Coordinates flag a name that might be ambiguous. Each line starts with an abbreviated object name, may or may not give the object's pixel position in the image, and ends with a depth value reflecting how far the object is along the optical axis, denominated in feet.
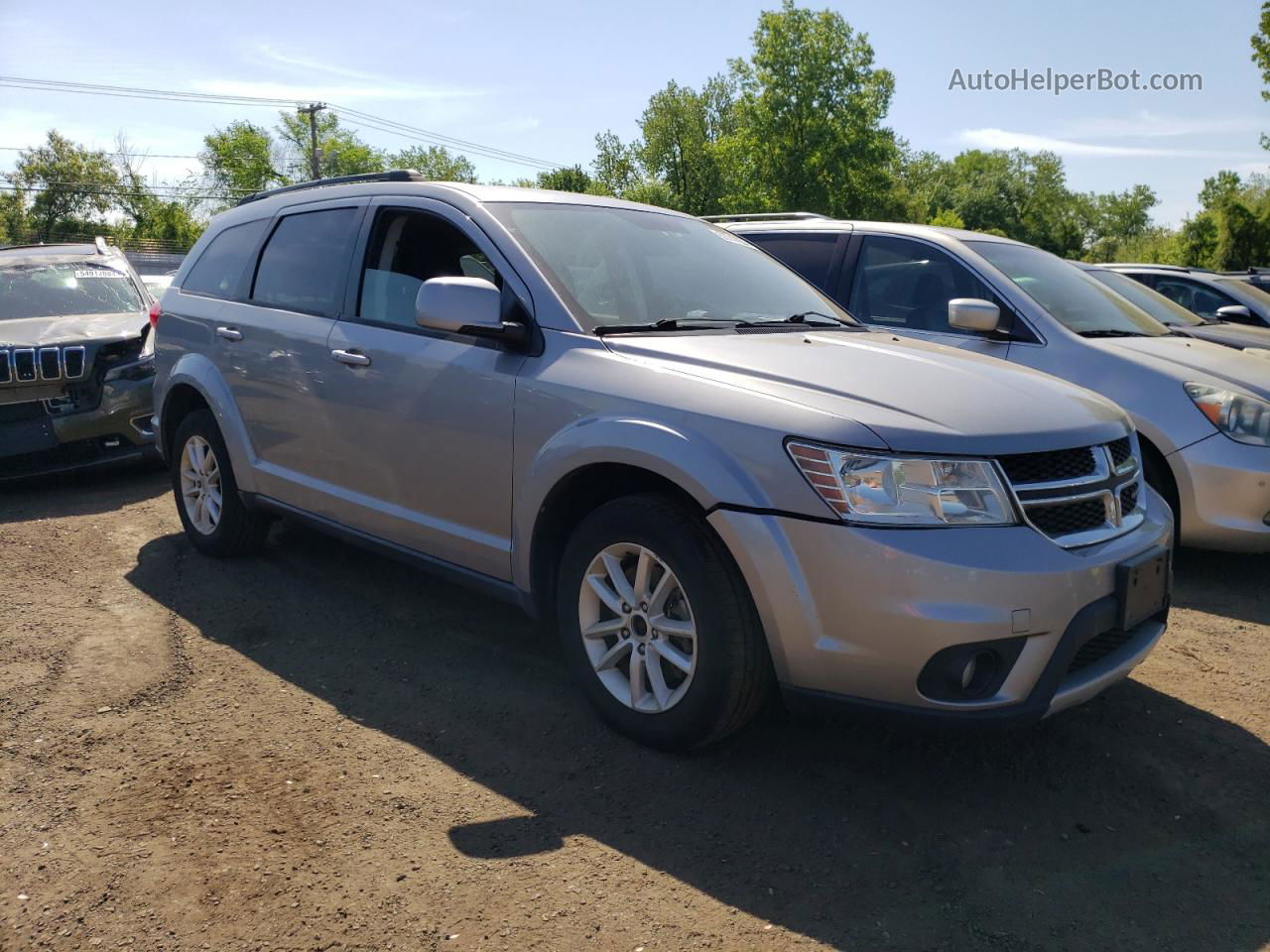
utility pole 211.20
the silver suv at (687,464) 9.30
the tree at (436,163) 313.53
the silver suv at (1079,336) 16.74
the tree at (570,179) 265.54
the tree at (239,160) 286.66
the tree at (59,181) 259.60
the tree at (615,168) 246.06
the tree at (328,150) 286.46
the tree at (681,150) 237.66
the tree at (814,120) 178.60
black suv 22.88
